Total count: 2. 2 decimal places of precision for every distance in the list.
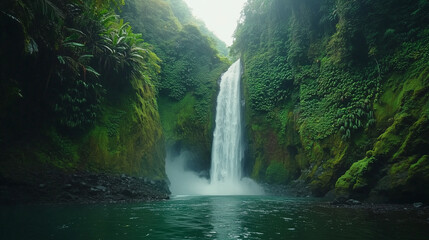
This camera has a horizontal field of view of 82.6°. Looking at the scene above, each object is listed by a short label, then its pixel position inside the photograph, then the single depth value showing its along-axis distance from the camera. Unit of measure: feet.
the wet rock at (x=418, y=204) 22.72
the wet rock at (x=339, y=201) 28.09
